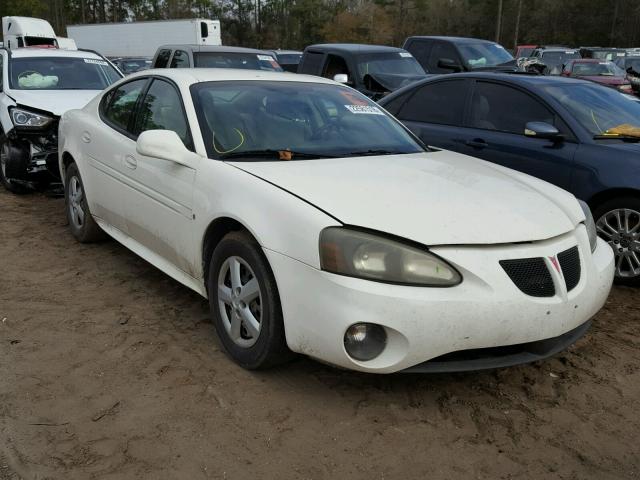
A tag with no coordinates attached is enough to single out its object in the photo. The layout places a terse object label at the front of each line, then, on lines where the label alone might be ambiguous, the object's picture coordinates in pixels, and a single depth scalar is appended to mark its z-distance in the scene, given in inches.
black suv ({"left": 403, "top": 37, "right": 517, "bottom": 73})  474.0
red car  661.3
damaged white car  270.2
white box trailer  970.5
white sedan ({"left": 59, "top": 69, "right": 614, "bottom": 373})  105.5
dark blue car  181.3
